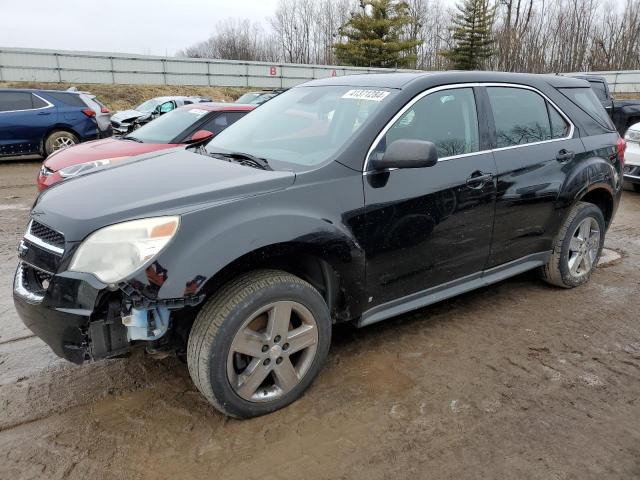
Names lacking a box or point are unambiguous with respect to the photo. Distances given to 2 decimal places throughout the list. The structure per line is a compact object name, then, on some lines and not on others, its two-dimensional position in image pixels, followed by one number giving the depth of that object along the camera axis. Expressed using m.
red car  5.98
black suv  2.40
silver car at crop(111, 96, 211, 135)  16.52
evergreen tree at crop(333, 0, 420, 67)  45.09
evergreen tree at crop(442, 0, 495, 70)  47.28
